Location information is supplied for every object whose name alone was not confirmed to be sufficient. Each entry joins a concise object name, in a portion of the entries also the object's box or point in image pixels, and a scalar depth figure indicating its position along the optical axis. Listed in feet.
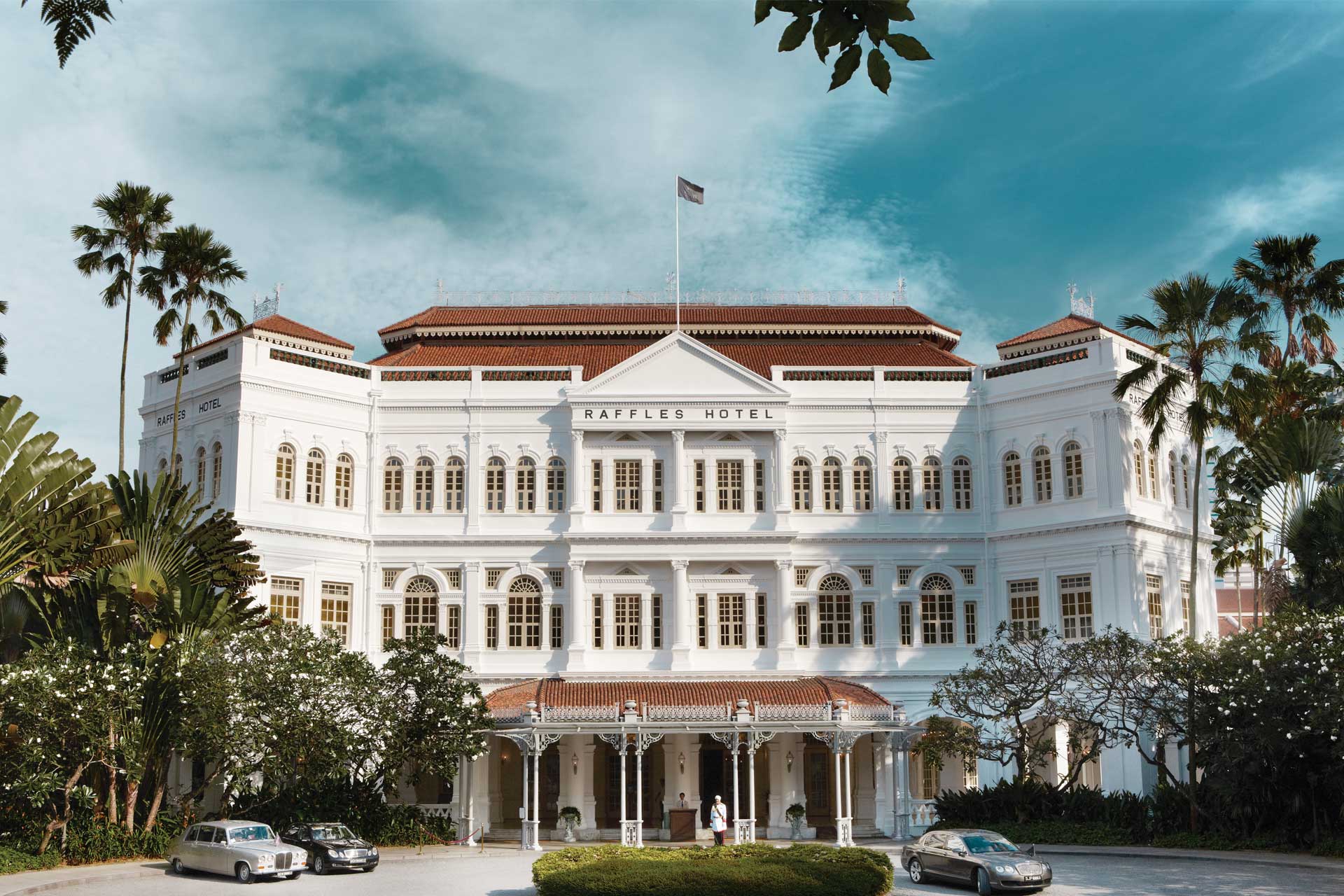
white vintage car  89.51
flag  146.51
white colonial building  131.23
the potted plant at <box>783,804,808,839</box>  123.34
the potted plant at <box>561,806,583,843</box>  121.70
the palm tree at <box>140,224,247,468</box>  136.36
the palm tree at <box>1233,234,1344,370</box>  129.49
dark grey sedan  78.54
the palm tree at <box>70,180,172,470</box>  135.64
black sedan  95.25
